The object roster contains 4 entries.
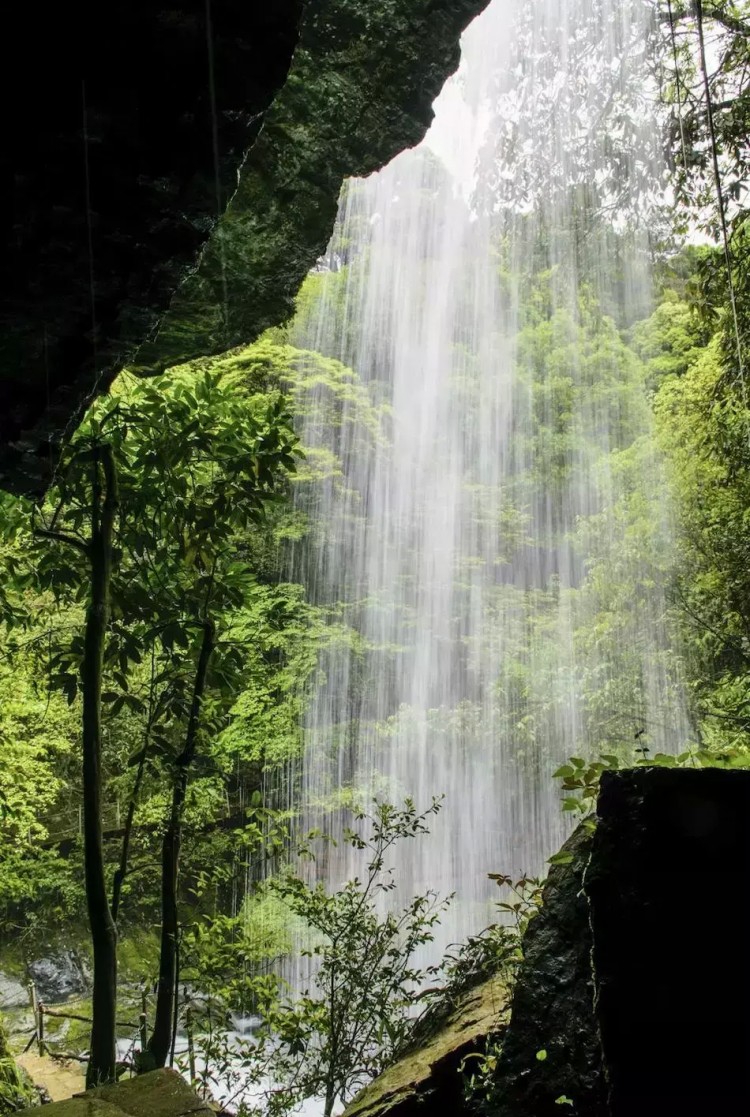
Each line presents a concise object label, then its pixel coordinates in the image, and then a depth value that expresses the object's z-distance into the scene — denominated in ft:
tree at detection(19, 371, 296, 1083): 10.02
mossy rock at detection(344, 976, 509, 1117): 8.47
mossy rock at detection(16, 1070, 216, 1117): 7.98
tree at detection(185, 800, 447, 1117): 11.59
